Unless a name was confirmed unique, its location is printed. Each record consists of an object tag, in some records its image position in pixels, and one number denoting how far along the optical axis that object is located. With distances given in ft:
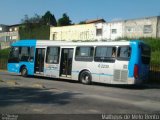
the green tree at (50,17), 236.94
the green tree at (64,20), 200.18
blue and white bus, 38.67
